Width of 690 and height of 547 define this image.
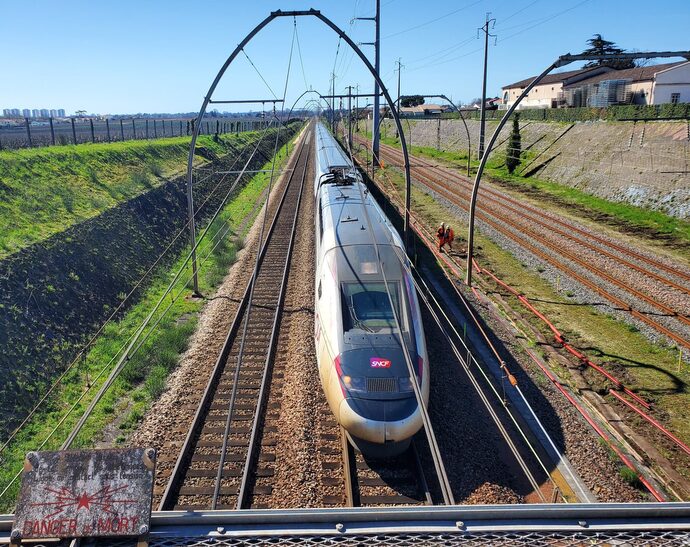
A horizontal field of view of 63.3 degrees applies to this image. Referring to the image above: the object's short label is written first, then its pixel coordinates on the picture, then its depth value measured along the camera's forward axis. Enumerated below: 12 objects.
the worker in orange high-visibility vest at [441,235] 21.22
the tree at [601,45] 79.61
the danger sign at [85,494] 4.16
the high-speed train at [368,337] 8.72
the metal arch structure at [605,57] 13.04
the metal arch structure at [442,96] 33.94
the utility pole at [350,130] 40.19
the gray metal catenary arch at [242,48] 13.84
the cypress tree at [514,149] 43.56
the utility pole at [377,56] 31.66
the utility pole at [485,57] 37.56
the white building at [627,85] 48.41
